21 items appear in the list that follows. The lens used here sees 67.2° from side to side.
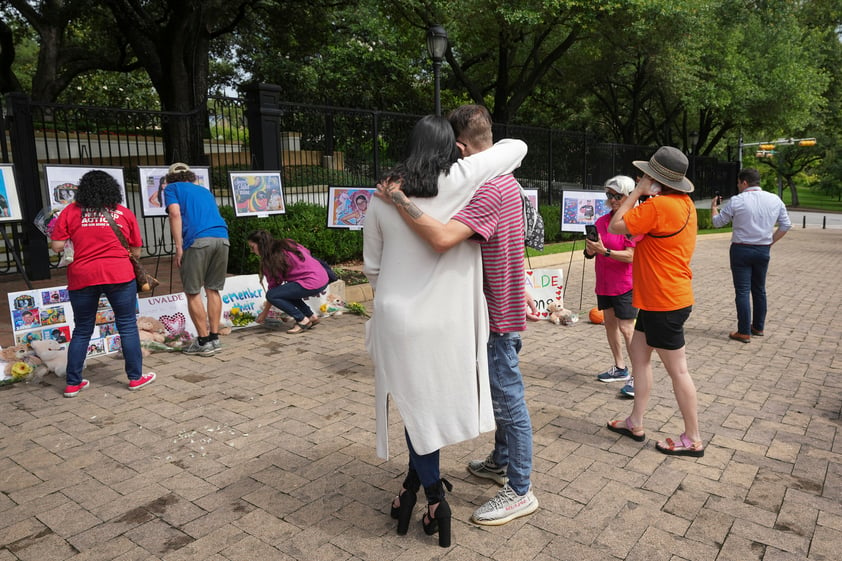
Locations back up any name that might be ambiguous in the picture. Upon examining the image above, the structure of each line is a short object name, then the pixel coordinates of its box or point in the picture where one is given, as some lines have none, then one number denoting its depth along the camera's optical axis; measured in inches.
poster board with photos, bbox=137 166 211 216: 337.7
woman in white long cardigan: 102.5
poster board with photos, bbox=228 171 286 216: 343.0
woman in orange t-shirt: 146.8
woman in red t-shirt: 194.5
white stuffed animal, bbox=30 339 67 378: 221.0
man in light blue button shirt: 264.1
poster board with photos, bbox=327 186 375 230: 358.9
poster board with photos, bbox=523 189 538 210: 360.9
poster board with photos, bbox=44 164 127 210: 307.7
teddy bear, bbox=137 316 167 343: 255.9
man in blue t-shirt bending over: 241.6
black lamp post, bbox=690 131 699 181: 1084.5
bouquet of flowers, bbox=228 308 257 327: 289.6
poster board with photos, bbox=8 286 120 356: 229.1
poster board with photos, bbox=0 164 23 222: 283.4
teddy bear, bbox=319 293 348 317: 315.1
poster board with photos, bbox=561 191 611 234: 367.2
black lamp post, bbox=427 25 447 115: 450.6
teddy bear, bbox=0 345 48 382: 215.3
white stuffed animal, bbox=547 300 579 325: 303.3
